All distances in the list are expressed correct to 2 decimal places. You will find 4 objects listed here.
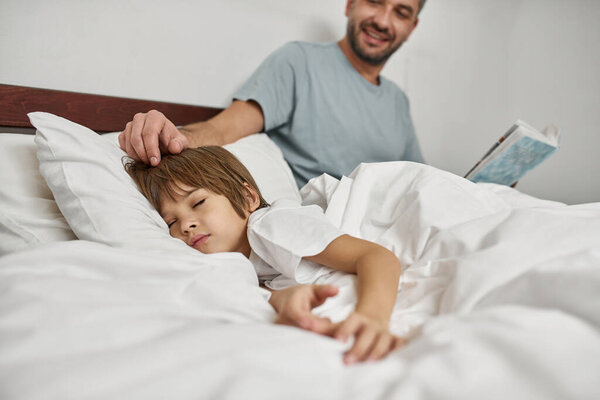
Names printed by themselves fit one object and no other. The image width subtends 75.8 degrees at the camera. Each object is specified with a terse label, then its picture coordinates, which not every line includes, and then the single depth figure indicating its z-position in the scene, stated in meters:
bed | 0.31
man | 1.27
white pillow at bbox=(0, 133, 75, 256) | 0.65
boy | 0.48
